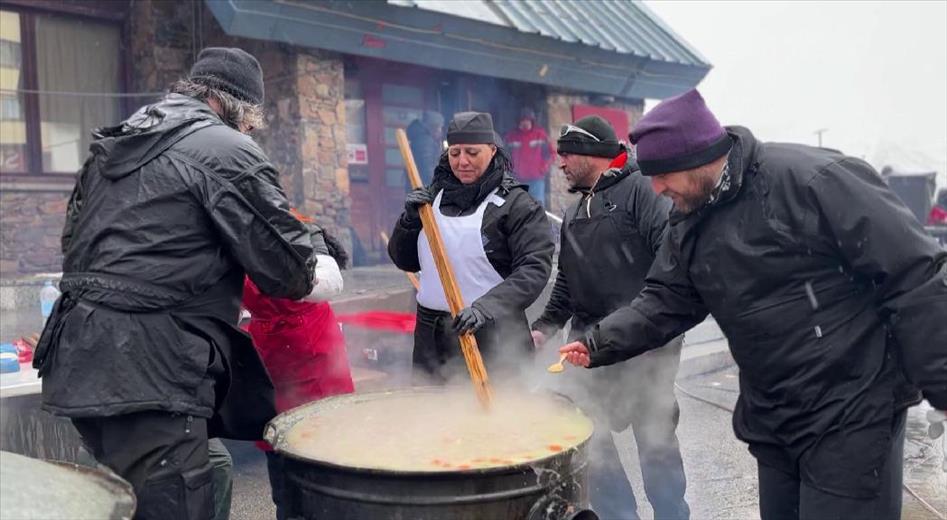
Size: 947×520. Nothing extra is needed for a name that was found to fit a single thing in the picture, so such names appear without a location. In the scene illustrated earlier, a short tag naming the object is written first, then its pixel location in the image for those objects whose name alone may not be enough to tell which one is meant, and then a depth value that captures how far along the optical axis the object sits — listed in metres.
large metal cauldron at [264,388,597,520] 2.31
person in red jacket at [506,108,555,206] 10.92
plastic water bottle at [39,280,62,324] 4.73
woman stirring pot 3.76
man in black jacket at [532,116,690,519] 3.79
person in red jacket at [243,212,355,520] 3.45
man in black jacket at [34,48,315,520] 2.31
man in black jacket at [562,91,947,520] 2.24
